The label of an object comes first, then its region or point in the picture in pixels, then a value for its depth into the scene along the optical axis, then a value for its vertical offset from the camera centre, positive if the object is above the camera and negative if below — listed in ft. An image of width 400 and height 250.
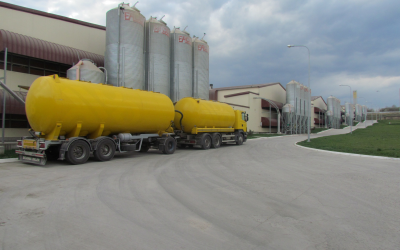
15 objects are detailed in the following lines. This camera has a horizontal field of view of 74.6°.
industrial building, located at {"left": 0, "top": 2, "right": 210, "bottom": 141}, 57.88 +19.09
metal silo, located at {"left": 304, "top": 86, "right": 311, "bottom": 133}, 185.47 +16.75
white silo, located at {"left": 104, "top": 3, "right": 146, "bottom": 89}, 60.85 +19.38
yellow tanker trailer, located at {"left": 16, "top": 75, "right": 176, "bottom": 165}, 34.22 +1.50
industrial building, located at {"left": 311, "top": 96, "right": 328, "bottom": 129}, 251.00 +17.95
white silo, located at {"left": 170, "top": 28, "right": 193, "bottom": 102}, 72.54 +18.05
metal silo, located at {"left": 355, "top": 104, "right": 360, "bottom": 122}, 362.74 +24.85
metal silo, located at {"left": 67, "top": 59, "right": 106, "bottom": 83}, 56.03 +12.29
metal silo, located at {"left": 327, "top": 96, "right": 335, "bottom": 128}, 258.53 +19.26
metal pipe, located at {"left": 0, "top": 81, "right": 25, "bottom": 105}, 44.09 +7.01
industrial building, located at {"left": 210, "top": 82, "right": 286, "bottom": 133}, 157.28 +17.78
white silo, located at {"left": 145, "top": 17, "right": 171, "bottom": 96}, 66.59 +18.68
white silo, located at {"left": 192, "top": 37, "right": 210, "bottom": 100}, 78.28 +18.86
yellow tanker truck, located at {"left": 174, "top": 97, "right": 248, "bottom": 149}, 58.80 +1.67
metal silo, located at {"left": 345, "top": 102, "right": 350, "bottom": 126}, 313.07 +22.25
